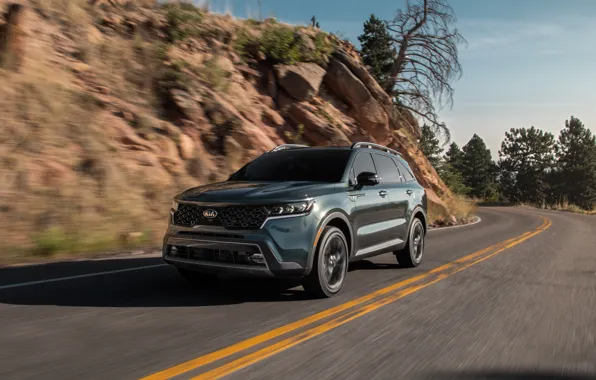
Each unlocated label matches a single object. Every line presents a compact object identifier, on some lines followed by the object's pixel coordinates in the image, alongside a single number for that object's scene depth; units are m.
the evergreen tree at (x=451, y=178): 35.78
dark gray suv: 5.67
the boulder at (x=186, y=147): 14.59
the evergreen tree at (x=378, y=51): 28.61
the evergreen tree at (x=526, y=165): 92.94
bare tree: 27.03
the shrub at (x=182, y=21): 18.34
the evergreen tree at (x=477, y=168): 97.81
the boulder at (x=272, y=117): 19.16
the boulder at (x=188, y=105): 15.77
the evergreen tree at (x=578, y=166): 83.38
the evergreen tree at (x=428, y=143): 28.48
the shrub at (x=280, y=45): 21.14
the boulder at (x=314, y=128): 20.28
